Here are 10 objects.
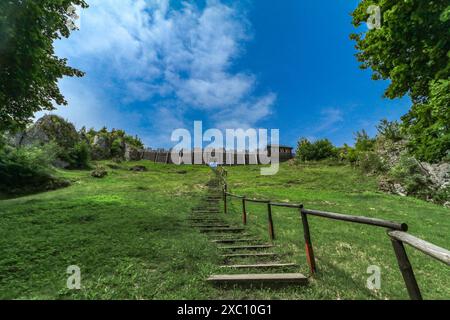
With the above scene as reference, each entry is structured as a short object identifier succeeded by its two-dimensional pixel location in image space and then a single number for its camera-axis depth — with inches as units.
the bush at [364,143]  1112.2
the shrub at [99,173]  840.0
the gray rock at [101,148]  1366.8
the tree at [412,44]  226.5
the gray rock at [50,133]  971.9
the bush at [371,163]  892.8
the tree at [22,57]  217.5
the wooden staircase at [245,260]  137.3
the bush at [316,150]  1411.2
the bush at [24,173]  588.7
